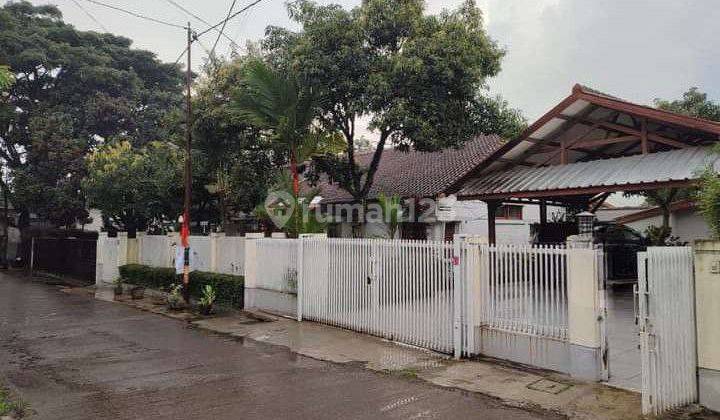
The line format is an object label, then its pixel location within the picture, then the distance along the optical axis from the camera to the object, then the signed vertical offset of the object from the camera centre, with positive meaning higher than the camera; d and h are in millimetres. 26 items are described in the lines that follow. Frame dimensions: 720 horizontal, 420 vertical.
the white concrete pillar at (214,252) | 14859 -532
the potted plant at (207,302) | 12602 -1719
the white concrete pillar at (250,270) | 12680 -904
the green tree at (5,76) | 6348 +2008
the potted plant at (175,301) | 13445 -1805
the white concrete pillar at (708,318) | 5383 -907
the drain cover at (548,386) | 6047 -1862
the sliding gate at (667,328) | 5223 -996
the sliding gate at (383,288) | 7977 -966
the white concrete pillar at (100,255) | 20312 -862
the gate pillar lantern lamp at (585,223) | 11215 +257
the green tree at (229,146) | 15828 +2833
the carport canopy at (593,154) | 10617 +2056
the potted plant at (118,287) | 17484 -1867
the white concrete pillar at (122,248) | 19438 -546
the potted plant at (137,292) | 16312 -1913
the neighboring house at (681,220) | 19203 +574
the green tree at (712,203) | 5664 +348
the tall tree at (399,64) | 12812 +4417
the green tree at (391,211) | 13609 +613
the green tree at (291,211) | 12000 +571
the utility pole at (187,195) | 13570 +1048
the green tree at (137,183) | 17766 +1827
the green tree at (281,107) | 12094 +3129
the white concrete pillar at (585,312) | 6176 -959
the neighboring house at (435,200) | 18094 +1243
